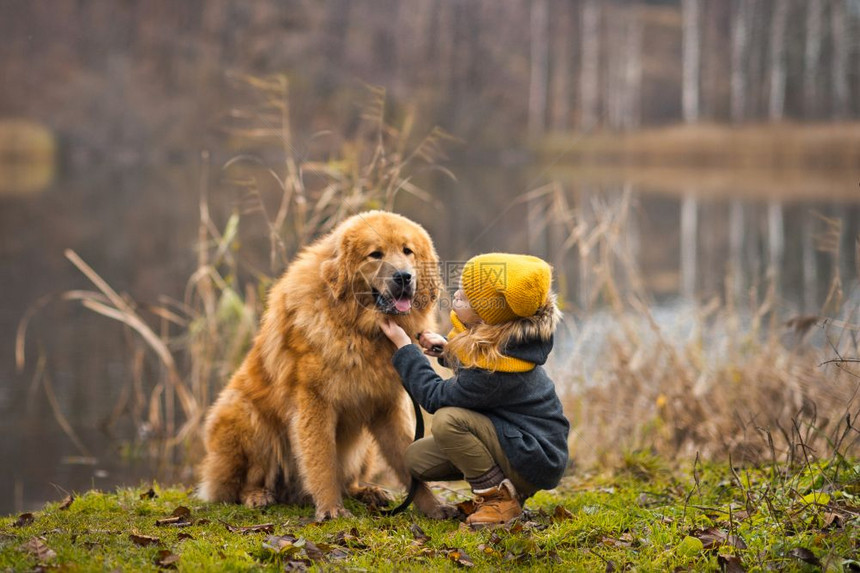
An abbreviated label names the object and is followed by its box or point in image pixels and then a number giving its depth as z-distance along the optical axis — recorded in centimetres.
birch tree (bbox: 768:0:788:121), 2742
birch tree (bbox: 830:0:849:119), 2741
